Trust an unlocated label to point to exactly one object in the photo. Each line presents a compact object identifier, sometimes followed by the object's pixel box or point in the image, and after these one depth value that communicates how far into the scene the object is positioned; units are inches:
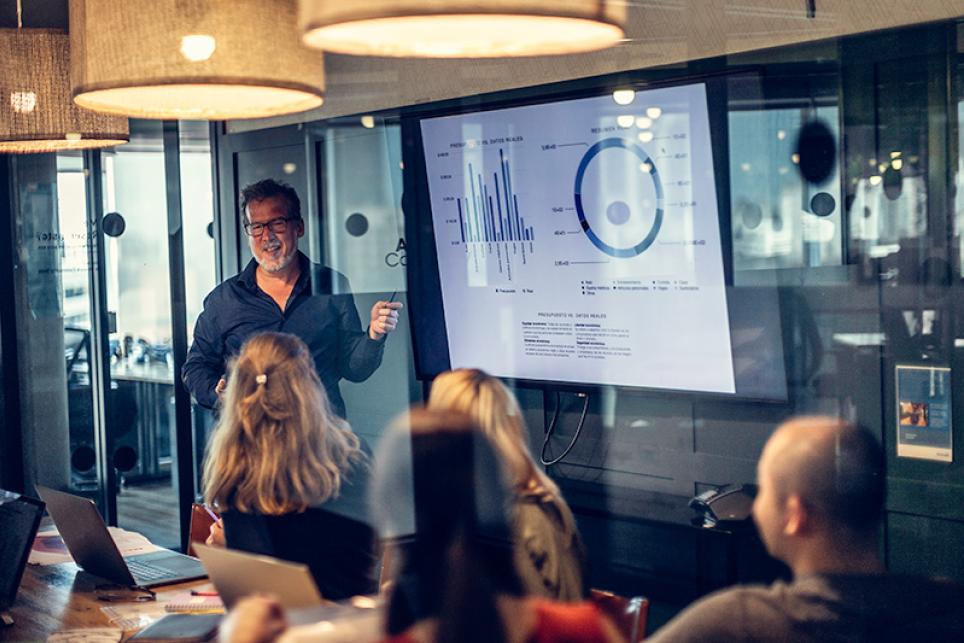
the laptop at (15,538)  107.3
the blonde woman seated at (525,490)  87.2
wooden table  100.3
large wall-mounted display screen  155.0
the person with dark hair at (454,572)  67.7
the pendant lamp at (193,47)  79.8
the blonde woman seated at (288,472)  105.7
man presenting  194.7
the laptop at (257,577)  72.9
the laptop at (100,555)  110.0
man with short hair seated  82.7
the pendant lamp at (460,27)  62.3
